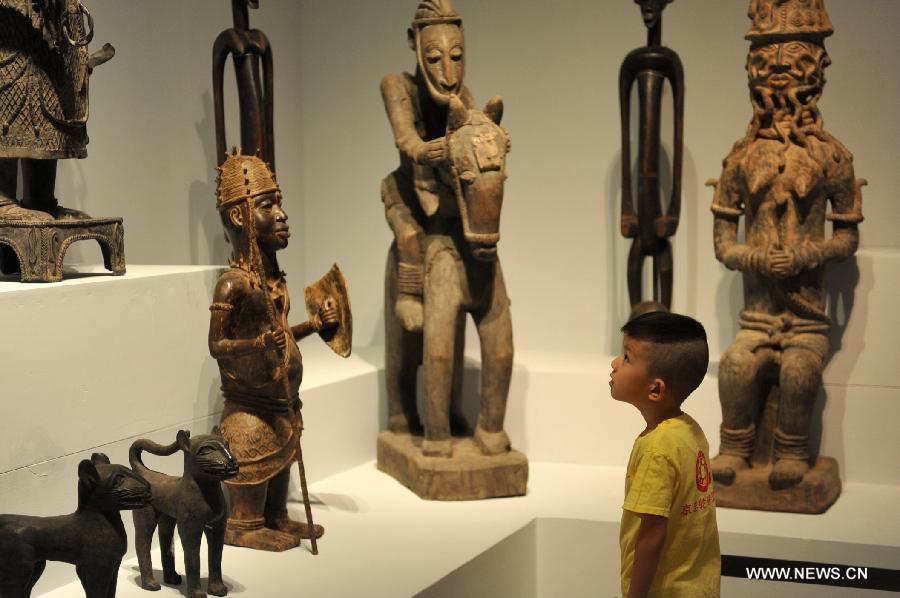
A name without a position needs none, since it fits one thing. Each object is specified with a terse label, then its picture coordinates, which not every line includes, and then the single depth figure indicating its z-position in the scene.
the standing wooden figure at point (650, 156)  4.44
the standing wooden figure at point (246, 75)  4.32
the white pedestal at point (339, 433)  3.20
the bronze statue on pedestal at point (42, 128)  3.30
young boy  2.46
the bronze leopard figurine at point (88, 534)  2.72
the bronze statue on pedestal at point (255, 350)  3.45
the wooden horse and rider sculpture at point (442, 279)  4.08
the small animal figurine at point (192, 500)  3.06
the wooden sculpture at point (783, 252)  3.97
